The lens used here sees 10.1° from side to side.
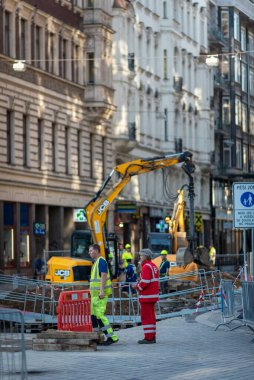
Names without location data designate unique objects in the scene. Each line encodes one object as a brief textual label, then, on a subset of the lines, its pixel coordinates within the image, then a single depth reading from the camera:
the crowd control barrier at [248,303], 25.61
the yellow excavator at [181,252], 47.59
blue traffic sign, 27.41
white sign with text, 27.28
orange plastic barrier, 24.48
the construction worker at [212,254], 74.35
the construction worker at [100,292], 24.12
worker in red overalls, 24.59
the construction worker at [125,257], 46.41
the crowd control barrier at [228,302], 29.91
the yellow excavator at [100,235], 42.91
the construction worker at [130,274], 43.53
